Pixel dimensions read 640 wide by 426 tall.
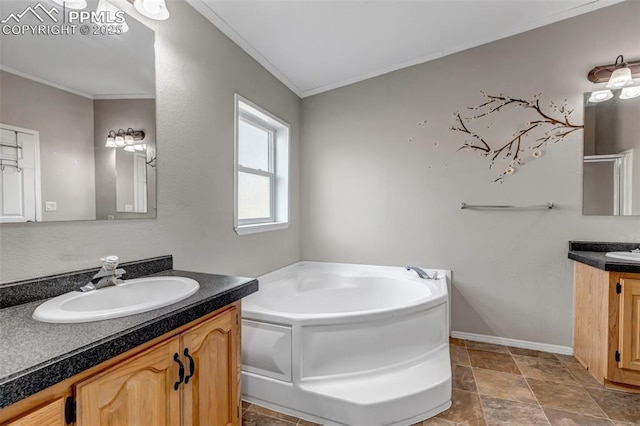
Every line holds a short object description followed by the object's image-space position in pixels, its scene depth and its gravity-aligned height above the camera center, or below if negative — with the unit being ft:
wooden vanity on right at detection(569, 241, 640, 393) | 6.54 -2.57
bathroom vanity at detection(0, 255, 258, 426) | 2.26 -1.50
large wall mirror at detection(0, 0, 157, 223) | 3.64 +1.21
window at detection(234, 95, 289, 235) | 8.55 +1.15
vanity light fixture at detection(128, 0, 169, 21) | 4.83 +3.20
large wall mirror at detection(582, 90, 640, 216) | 7.80 +1.34
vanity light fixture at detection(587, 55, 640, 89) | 7.57 +3.43
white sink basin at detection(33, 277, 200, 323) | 3.07 -1.15
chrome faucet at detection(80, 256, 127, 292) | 4.16 -0.95
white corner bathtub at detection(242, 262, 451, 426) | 5.59 -3.23
